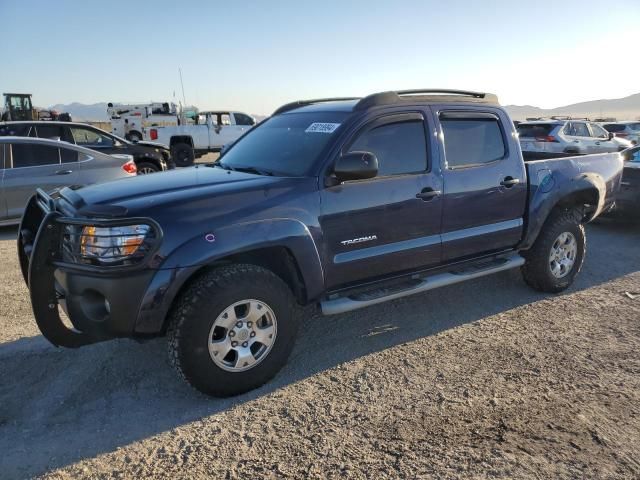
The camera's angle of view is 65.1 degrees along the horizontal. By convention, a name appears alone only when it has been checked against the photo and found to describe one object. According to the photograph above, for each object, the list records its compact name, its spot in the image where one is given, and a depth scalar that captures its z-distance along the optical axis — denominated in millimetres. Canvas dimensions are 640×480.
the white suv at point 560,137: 14414
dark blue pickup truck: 2982
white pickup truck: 19250
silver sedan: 7648
